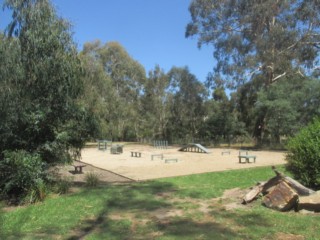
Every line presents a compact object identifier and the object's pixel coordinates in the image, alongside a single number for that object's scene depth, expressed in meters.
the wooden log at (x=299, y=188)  5.06
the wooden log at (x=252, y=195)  5.39
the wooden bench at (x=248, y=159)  13.57
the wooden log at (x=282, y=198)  4.87
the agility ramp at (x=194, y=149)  20.42
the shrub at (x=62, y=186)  6.91
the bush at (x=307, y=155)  5.78
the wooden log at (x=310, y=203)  4.75
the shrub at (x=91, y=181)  8.00
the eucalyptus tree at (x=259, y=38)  24.18
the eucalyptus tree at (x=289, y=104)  19.96
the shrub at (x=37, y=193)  6.16
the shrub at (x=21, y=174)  6.18
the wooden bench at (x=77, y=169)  10.92
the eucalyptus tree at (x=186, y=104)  33.05
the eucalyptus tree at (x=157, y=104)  34.30
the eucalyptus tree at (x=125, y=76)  36.61
